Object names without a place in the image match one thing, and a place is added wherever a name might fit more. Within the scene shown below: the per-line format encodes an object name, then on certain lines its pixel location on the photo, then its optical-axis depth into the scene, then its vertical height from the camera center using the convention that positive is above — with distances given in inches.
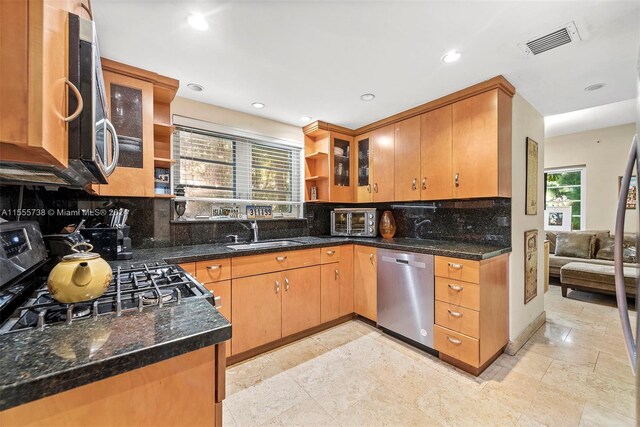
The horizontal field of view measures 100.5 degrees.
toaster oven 126.6 -4.3
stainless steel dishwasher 90.2 -29.5
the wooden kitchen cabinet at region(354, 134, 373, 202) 130.5 +22.6
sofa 134.2 -27.8
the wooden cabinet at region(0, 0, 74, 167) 20.5 +10.9
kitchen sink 96.7 -12.2
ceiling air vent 61.7 +42.4
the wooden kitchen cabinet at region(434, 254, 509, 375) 79.0 -30.4
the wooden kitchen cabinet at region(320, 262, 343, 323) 106.5 -31.9
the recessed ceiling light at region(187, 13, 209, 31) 57.5 +42.7
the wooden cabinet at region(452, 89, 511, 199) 85.7 +22.8
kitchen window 102.1 +17.0
